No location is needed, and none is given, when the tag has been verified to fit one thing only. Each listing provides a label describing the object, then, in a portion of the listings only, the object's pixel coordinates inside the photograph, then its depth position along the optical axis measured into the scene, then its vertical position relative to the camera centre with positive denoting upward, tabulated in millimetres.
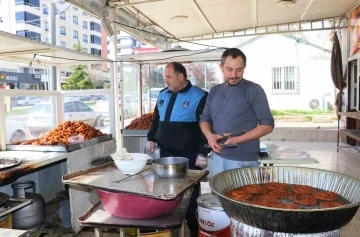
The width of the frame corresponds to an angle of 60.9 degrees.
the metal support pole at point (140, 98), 5803 +30
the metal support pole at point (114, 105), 3994 -65
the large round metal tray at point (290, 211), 1161 -459
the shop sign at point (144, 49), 8455 +1436
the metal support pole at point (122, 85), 4921 +245
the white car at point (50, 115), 3686 -191
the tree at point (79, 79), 14181 +1035
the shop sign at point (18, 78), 4348 +355
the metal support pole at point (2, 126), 3104 -251
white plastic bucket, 1894 -762
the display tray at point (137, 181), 1589 -473
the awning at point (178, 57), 4441 +653
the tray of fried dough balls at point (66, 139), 3063 -422
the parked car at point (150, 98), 6328 +28
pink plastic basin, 1666 -591
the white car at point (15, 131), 3242 -317
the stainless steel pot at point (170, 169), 1814 -417
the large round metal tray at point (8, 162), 2379 -492
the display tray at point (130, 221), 1688 -688
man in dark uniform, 2693 -206
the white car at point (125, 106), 4043 -91
